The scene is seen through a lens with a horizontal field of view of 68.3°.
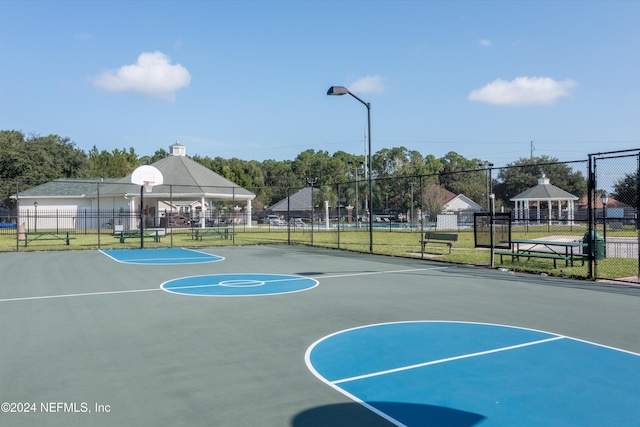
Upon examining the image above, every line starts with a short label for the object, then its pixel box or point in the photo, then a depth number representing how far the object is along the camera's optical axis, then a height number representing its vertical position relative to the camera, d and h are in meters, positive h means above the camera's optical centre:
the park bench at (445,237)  19.17 -1.00
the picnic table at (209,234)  28.62 -1.32
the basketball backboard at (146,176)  25.94 +2.11
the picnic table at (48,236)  31.67 -1.46
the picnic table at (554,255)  13.96 -1.35
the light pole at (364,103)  18.09 +4.55
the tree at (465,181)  70.88 +5.36
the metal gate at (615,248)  12.33 -1.36
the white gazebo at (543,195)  39.28 +1.48
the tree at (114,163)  74.44 +8.62
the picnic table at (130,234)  25.03 -1.11
